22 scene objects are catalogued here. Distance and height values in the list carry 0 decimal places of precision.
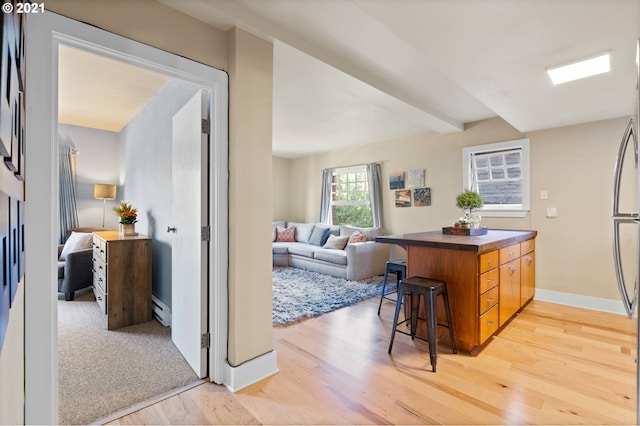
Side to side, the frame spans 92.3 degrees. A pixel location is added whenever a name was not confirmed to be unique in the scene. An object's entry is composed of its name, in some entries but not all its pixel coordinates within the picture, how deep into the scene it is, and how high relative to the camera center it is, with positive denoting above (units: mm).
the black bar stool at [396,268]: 3529 -641
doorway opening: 1292 +80
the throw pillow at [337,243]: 5262 -518
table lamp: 4875 +358
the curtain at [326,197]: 6457 +337
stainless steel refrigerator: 969 -21
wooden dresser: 2850 -636
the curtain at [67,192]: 4934 +351
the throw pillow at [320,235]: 5804 -424
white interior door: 2020 -139
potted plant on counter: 3248 +79
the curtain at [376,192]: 5562 +375
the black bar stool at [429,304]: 2209 -694
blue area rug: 3326 -1051
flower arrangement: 3332 -17
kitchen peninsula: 2371 -509
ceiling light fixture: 2153 +1060
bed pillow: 3799 -377
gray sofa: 4738 -675
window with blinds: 3996 +515
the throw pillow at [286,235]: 6305 -455
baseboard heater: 2918 -967
